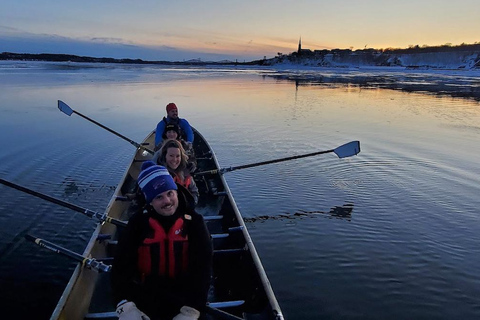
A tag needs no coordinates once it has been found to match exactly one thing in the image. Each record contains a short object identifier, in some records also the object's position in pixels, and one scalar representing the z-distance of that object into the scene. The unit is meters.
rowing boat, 3.71
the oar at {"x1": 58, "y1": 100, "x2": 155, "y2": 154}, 12.34
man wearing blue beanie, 3.22
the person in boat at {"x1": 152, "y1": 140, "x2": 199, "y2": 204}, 5.22
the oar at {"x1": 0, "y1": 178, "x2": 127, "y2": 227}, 5.20
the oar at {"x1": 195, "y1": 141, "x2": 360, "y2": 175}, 8.83
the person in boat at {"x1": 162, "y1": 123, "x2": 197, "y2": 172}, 8.23
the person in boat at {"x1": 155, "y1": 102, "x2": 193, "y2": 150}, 9.30
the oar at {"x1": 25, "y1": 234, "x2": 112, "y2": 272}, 4.10
